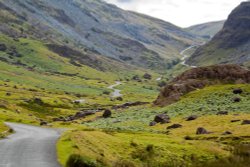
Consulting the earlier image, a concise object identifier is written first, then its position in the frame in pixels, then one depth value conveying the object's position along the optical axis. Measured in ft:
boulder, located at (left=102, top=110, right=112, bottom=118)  480.19
